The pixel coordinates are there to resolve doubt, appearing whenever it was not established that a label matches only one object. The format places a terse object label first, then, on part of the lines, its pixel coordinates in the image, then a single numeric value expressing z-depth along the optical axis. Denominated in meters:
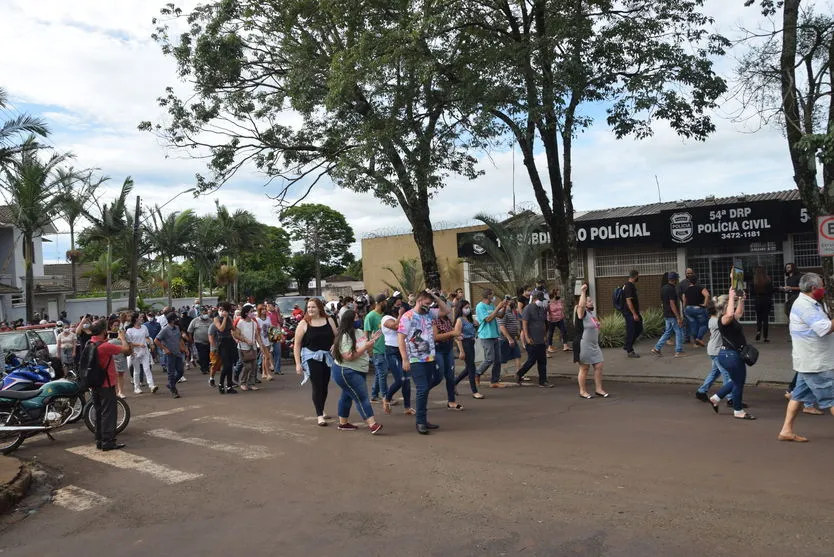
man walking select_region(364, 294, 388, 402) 10.73
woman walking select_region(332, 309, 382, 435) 8.87
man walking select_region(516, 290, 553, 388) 12.01
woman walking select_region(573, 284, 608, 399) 10.55
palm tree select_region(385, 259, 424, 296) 27.14
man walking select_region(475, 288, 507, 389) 12.00
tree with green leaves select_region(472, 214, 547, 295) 20.98
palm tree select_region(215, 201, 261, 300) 45.88
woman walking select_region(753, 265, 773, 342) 15.75
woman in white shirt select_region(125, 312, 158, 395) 13.74
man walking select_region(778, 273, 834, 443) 7.25
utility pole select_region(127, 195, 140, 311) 27.41
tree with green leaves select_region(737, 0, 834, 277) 12.23
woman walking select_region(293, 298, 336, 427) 9.53
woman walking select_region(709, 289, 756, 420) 8.60
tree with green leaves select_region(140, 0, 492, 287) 14.53
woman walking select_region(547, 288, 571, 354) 16.78
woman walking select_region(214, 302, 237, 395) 13.74
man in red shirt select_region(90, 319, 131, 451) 8.90
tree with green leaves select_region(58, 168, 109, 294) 26.96
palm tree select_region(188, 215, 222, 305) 43.53
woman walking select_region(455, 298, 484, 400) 11.31
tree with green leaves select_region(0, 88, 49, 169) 18.56
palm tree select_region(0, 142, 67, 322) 25.25
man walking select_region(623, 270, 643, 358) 14.84
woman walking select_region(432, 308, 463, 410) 10.35
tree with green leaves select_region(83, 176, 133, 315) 30.19
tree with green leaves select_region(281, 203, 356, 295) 74.19
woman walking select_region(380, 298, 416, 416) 10.31
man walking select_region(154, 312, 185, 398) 13.66
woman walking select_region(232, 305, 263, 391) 13.83
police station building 20.16
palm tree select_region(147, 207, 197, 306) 37.44
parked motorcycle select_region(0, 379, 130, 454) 9.10
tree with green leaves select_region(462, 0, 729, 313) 13.45
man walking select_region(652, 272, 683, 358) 14.48
